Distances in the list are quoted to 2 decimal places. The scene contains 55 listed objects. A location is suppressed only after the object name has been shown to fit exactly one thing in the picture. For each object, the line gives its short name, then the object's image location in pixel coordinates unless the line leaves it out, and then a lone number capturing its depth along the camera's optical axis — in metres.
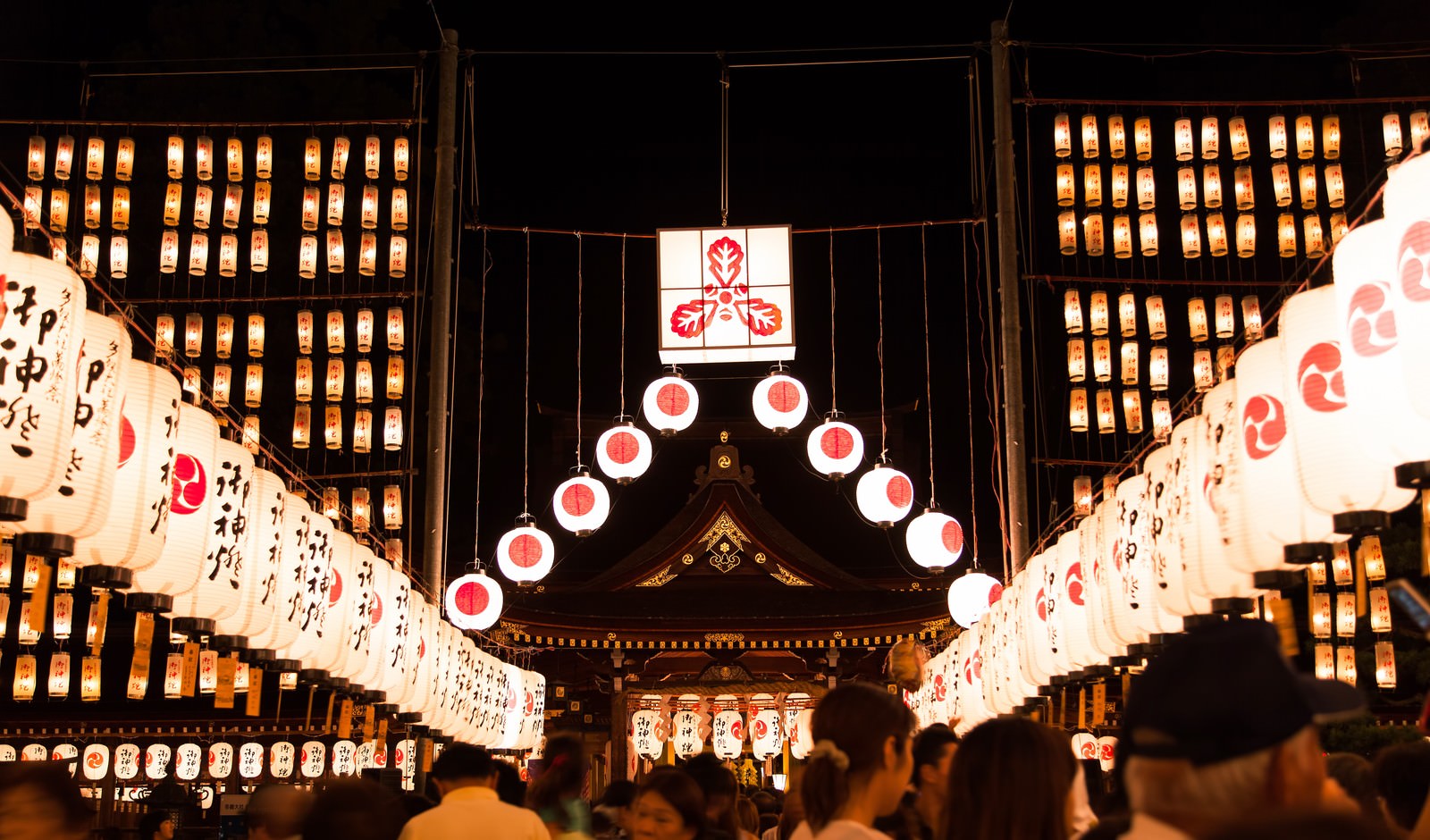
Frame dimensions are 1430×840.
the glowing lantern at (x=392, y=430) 18.59
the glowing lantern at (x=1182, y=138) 17.38
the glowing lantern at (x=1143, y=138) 17.27
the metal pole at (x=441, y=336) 14.38
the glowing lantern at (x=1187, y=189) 17.73
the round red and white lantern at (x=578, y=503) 16.09
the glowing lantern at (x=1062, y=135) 17.72
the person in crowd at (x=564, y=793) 5.70
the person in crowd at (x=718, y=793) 5.77
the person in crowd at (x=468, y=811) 4.73
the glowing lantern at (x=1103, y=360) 17.22
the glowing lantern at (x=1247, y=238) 17.81
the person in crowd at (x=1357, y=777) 3.98
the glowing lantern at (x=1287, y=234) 17.83
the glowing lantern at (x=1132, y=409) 17.64
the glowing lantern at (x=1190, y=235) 17.86
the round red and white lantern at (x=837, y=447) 15.88
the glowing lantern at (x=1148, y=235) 17.34
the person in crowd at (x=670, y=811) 4.86
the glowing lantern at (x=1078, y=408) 17.47
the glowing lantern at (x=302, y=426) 18.69
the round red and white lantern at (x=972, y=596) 15.42
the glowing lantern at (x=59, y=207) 18.58
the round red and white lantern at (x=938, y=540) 14.62
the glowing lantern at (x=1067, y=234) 17.56
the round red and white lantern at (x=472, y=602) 15.86
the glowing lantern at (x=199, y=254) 18.81
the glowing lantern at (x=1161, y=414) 17.27
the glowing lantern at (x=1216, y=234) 17.83
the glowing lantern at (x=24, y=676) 19.86
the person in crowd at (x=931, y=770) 4.17
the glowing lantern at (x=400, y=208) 18.38
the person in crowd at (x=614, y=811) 6.79
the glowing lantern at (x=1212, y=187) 17.89
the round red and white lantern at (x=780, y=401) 15.99
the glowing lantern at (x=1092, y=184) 17.66
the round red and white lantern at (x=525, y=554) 16.20
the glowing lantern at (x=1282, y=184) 17.70
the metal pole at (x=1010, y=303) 13.59
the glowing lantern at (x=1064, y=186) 17.64
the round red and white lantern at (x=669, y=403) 16.12
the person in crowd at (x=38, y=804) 3.85
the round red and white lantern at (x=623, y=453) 16.25
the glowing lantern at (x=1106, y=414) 17.50
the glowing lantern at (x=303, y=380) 18.41
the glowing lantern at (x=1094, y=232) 17.62
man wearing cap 1.84
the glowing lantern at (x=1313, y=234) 17.89
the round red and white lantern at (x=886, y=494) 14.78
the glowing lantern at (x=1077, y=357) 17.11
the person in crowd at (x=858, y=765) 3.36
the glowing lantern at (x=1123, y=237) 17.58
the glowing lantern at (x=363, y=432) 18.52
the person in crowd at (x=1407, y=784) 3.93
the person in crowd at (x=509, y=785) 6.37
